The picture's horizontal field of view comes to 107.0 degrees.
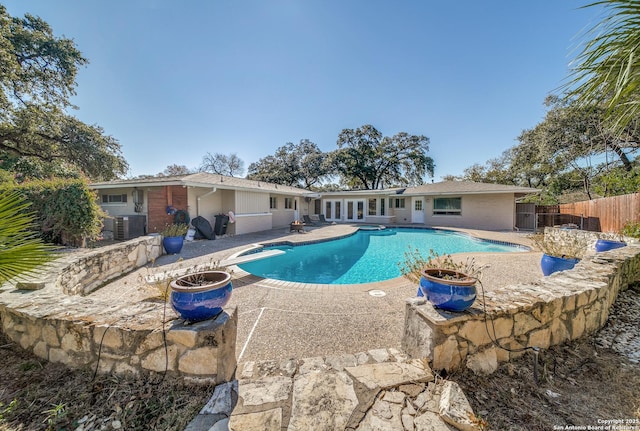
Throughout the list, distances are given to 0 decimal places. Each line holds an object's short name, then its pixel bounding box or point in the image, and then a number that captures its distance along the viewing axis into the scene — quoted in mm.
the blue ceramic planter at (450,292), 2141
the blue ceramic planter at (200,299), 1865
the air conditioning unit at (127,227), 9453
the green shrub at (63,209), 6172
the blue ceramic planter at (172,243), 7629
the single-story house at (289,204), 10125
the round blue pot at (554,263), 4916
